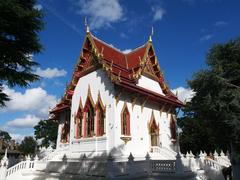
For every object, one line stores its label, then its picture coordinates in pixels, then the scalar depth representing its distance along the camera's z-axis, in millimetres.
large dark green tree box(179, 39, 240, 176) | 12961
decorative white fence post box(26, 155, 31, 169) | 16641
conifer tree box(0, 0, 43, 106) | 10867
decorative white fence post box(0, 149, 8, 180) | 15352
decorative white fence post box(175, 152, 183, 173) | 11805
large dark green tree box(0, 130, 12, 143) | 72806
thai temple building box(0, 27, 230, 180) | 12155
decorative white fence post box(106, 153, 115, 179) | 10433
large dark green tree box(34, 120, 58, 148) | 38728
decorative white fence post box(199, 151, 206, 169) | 13930
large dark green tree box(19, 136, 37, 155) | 57625
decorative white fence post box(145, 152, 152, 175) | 12148
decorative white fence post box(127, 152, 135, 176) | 11266
